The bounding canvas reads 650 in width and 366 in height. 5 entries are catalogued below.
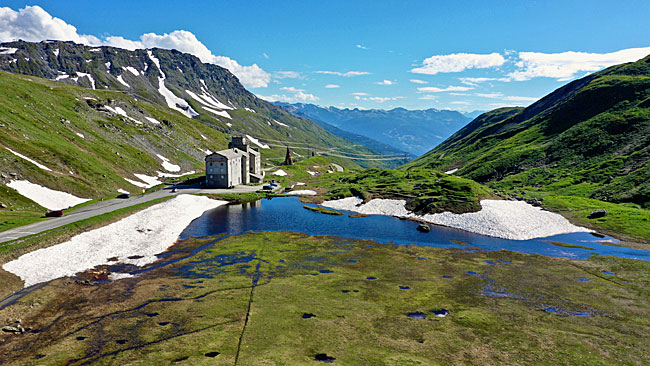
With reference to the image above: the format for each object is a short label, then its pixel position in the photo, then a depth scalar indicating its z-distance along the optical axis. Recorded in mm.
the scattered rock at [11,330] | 30906
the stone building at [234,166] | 120500
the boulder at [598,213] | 77250
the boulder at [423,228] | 77375
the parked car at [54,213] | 67000
